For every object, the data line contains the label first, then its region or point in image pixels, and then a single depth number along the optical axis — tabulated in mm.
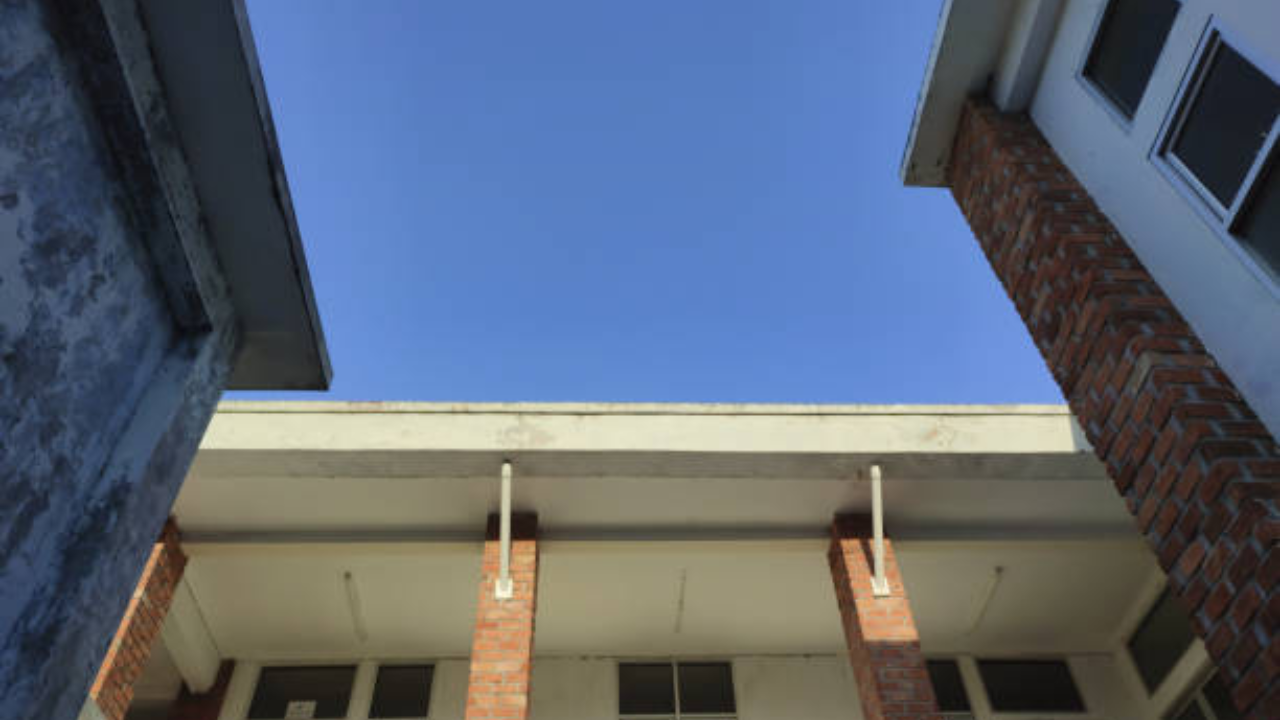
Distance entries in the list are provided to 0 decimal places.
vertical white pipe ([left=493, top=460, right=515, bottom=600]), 7408
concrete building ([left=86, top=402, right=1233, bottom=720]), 7699
